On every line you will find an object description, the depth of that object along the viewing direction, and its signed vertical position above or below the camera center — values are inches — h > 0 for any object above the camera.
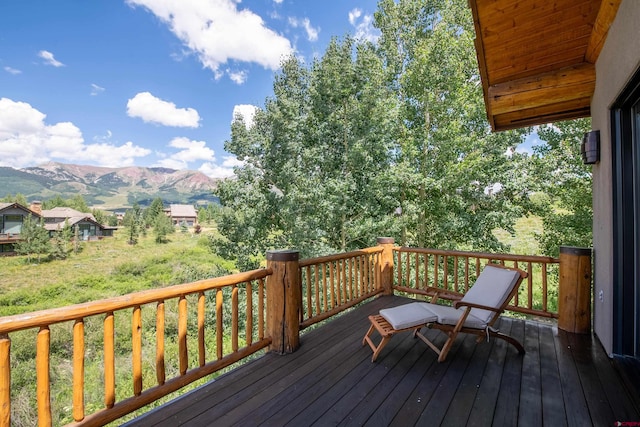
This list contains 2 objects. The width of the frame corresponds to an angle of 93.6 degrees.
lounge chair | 104.9 -38.1
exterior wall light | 119.4 +25.6
